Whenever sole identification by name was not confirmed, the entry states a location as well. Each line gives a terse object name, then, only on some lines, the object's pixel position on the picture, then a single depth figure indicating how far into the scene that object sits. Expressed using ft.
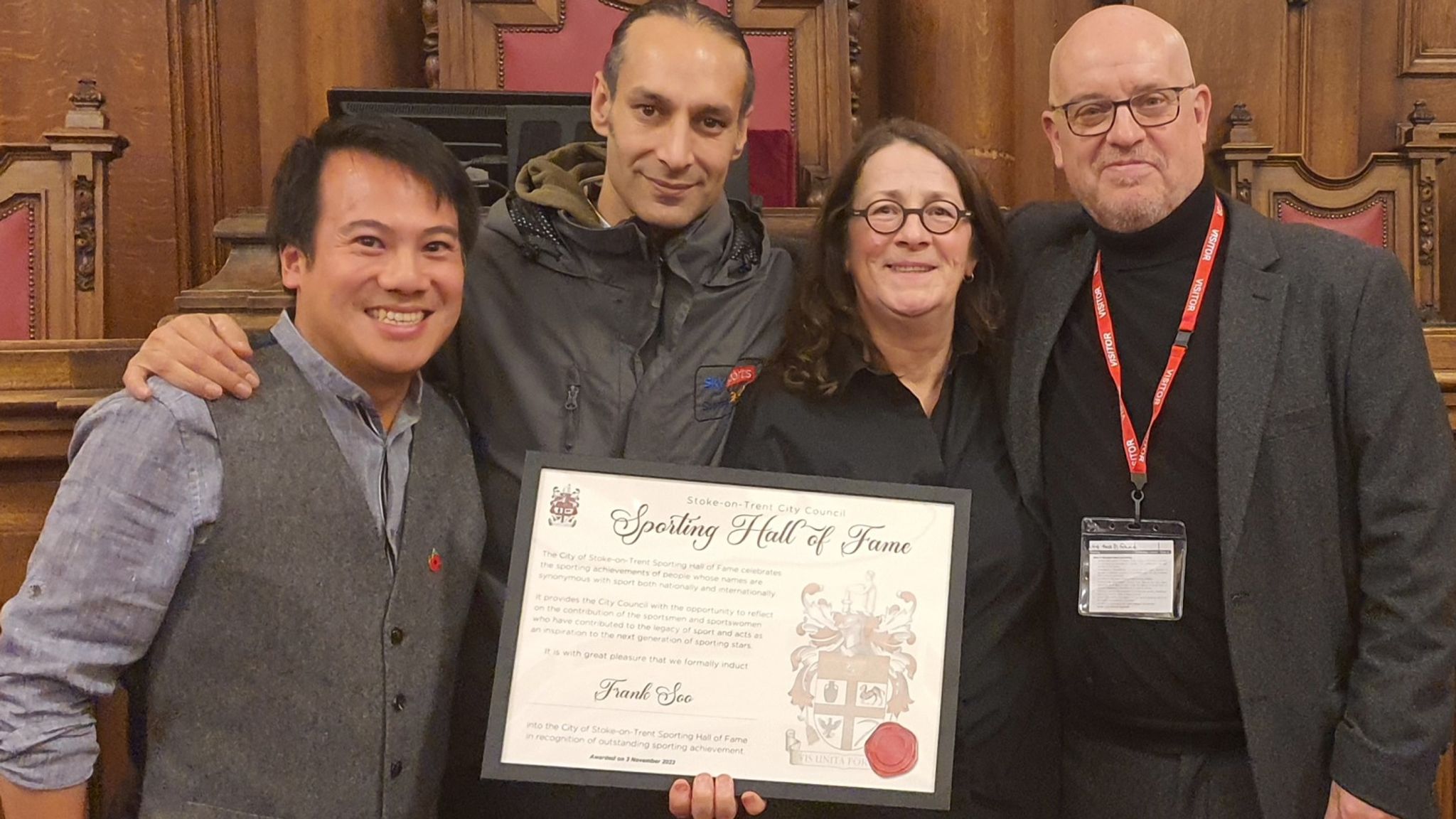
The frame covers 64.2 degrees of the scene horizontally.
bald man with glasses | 5.54
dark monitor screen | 9.07
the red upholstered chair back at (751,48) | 11.75
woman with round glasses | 5.92
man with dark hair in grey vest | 4.53
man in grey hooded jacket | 5.89
